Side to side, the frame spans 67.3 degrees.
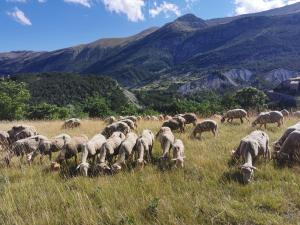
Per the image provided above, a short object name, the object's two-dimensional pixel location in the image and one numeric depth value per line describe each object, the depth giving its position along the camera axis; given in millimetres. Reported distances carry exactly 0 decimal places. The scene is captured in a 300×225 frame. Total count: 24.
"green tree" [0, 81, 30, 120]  34974
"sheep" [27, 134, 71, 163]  8534
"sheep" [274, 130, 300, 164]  6893
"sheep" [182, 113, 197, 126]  13062
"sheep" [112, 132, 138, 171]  6912
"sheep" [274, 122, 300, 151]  7738
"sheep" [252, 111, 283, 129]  12043
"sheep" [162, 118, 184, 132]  12114
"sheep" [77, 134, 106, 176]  6920
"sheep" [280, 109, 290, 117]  16357
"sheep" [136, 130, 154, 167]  7293
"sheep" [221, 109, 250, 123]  14188
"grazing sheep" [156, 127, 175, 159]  8100
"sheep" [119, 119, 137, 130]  12854
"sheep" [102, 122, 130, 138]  11399
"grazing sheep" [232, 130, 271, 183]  6267
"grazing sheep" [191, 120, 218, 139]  10846
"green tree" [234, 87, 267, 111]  50244
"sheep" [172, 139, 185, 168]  6936
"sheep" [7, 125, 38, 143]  11453
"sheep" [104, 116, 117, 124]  16376
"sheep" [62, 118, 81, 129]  15774
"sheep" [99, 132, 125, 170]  7340
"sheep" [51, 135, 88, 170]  7948
